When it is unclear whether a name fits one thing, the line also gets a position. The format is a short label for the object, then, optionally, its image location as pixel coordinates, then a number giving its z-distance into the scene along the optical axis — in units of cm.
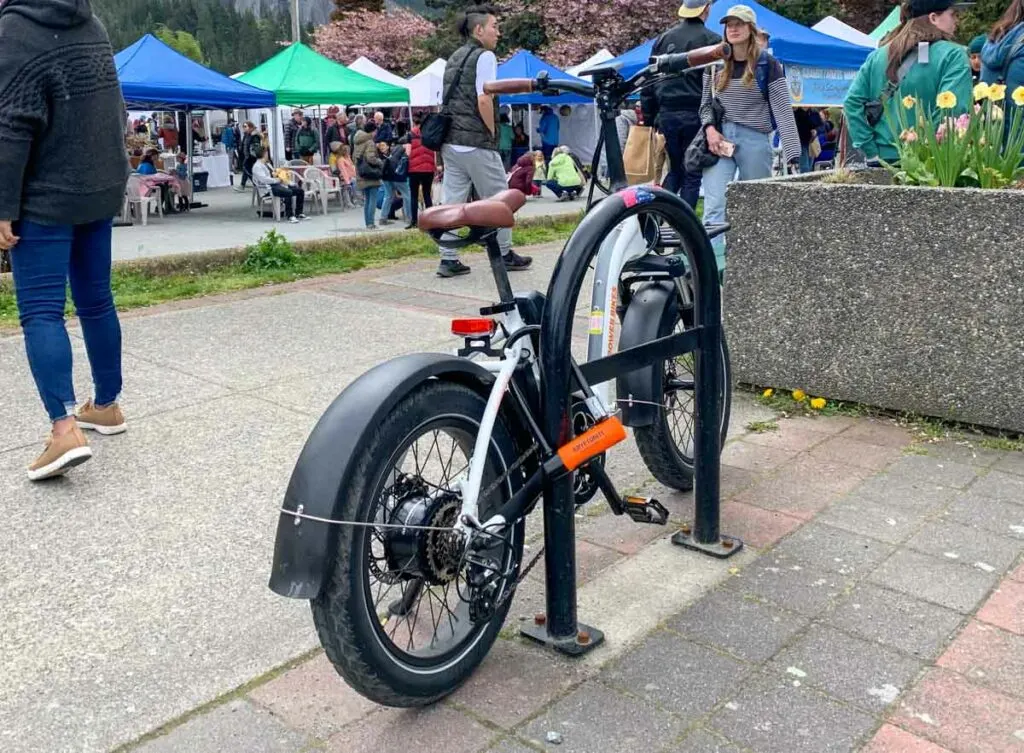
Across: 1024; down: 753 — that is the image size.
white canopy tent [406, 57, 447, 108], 2402
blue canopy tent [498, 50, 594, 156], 1999
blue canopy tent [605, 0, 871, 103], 1431
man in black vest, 768
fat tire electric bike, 216
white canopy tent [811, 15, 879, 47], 1802
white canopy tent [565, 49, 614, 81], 1988
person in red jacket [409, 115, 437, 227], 1362
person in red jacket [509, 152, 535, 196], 1628
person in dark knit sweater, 364
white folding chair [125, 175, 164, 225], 1510
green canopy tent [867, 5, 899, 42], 1555
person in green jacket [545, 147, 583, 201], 1770
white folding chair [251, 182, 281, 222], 1585
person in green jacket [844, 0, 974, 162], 514
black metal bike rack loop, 248
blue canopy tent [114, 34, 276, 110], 1485
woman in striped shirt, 632
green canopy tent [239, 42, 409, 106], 1678
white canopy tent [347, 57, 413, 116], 2411
